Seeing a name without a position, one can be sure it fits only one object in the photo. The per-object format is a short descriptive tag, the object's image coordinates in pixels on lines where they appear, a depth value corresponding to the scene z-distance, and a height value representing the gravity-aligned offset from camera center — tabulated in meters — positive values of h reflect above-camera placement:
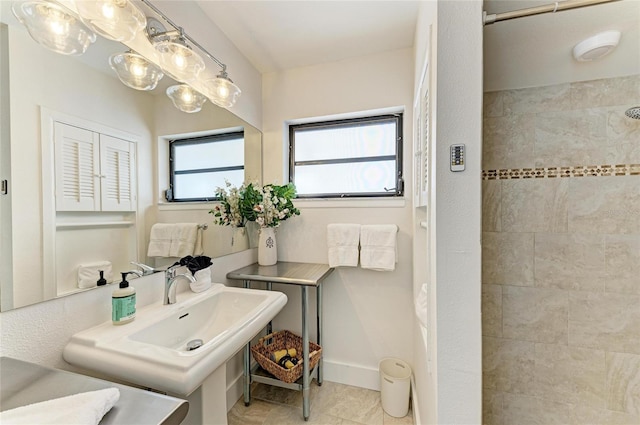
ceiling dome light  0.99 +0.69
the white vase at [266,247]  1.79 -0.27
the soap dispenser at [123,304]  0.87 -0.33
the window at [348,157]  1.82 +0.41
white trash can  1.48 -1.13
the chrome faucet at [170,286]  1.08 -0.33
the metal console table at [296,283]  1.45 -0.43
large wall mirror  0.69 +0.19
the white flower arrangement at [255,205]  1.58 +0.04
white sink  0.68 -0.44
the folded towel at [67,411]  0.45 -0.38
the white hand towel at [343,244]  1.69 -0.24
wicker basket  1.45 -0.94
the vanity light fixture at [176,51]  1.13 +0.78
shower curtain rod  0.77 +0.64
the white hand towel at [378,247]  1.61 -0.25
